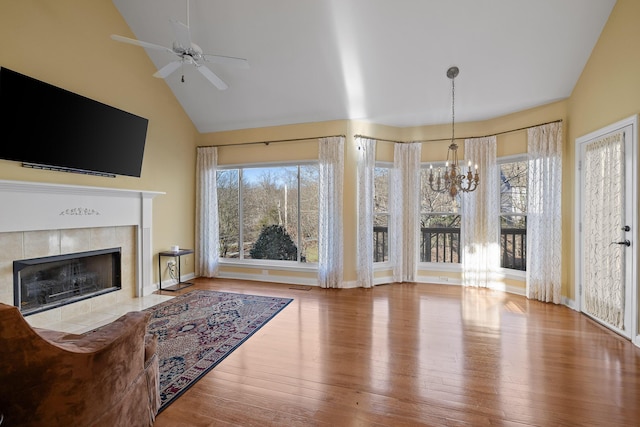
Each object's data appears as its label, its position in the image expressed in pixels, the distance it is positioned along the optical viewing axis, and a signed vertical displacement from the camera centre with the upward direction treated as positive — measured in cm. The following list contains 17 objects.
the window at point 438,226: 504 -24
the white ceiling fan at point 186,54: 256 +159
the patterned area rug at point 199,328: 228 -128
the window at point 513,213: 448 -1
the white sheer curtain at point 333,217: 473 -7
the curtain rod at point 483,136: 406 +128
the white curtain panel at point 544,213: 392 -1
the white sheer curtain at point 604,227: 304 -17
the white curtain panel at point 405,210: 495 +5
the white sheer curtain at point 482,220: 462 -12
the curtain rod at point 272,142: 491 +130
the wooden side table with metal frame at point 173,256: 461 -83
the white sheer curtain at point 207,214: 535 -3
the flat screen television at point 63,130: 278 +95
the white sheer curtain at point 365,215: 475 -4
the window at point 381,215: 511 -4
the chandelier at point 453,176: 325 +43
